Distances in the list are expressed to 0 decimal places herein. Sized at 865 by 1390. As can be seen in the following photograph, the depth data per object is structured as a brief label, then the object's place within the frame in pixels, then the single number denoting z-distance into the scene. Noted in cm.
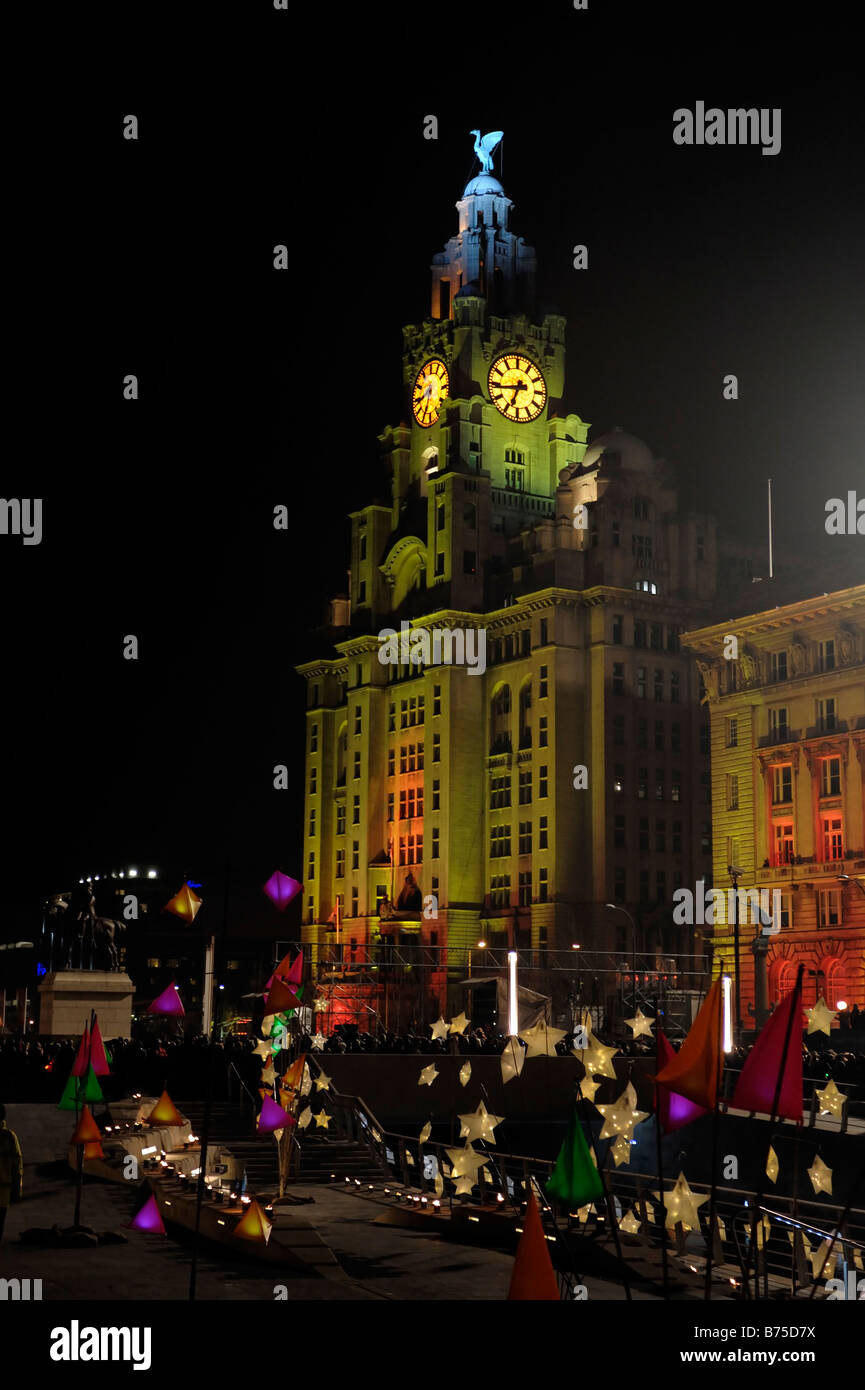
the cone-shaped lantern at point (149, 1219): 2167
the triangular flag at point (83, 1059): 2617
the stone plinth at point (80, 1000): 4631
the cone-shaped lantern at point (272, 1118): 2547
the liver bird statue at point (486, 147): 12838
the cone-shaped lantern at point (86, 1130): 2436
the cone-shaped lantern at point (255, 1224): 2228
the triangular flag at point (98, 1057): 2638
